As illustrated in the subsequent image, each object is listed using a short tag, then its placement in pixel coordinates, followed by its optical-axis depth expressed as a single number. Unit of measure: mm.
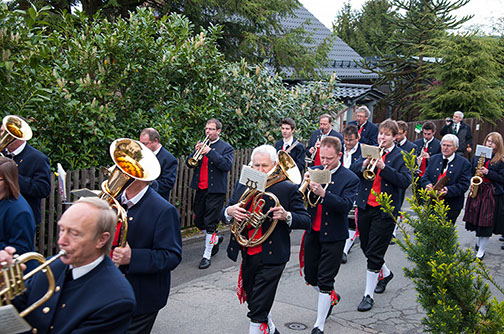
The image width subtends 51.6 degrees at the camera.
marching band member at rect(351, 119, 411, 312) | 6488
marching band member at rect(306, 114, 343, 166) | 10000
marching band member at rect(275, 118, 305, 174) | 9648
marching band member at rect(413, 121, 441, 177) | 10552
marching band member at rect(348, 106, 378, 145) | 11127
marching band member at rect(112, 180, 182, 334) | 3750
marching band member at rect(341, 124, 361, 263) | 8242
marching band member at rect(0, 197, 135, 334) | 2609
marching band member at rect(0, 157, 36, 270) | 3885
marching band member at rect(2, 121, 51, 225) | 5637
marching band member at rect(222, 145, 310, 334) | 4812
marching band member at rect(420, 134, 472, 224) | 7668
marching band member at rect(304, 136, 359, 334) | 5582
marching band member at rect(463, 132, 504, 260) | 8570
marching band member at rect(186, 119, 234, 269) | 8031
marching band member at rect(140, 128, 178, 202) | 6961
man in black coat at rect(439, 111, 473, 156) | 14602
